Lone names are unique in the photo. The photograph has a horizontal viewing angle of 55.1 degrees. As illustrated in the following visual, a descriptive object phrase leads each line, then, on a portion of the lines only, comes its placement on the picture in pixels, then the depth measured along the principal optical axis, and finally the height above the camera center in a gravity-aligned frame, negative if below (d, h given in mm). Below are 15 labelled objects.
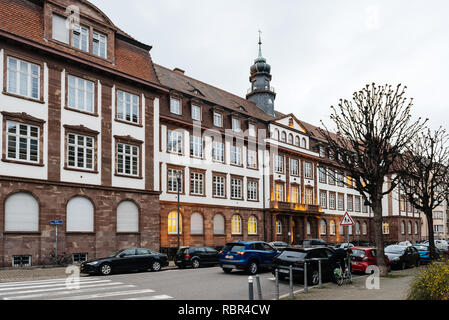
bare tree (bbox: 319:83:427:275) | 19719 +2938
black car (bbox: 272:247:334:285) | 15906 -2340
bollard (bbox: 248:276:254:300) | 9516 -1934
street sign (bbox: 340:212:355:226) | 19266 -923
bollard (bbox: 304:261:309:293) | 13545 -2715
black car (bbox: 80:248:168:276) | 19594 -2848
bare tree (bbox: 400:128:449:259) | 27322 +1989
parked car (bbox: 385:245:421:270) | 23250 -3195
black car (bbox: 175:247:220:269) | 24500 -3206
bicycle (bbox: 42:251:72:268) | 23625 -3105
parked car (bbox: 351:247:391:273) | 20312 -2821
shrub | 9703 -2017
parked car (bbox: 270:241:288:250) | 30281 -3110
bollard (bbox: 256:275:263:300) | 10862 -2295
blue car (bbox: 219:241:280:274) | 20031 -2627
